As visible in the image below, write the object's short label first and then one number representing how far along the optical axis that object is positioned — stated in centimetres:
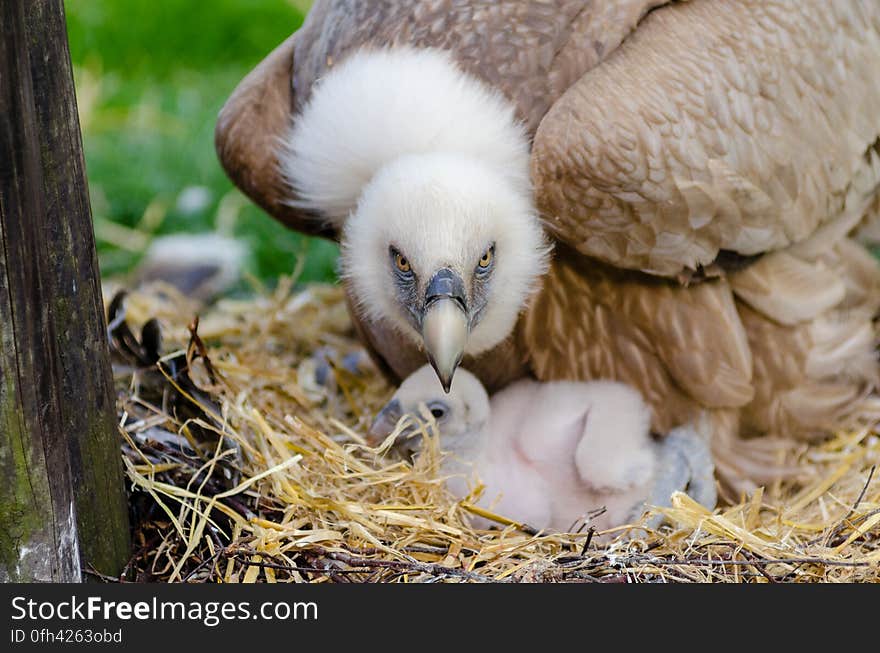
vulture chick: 353
